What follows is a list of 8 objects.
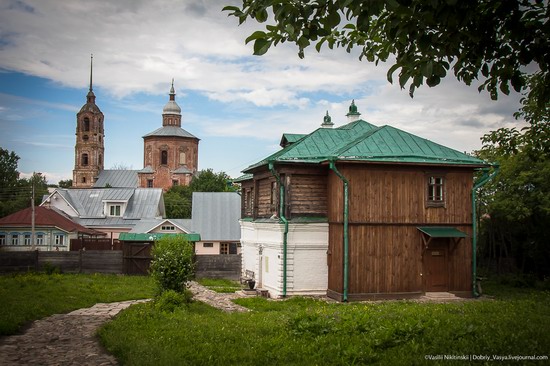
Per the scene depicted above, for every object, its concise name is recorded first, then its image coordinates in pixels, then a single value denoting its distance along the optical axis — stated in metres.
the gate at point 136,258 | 27.97
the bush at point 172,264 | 17.30
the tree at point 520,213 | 25.36
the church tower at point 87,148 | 82.44
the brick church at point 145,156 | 79.62
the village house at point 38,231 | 39.81
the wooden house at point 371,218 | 19.45
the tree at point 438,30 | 5.58
